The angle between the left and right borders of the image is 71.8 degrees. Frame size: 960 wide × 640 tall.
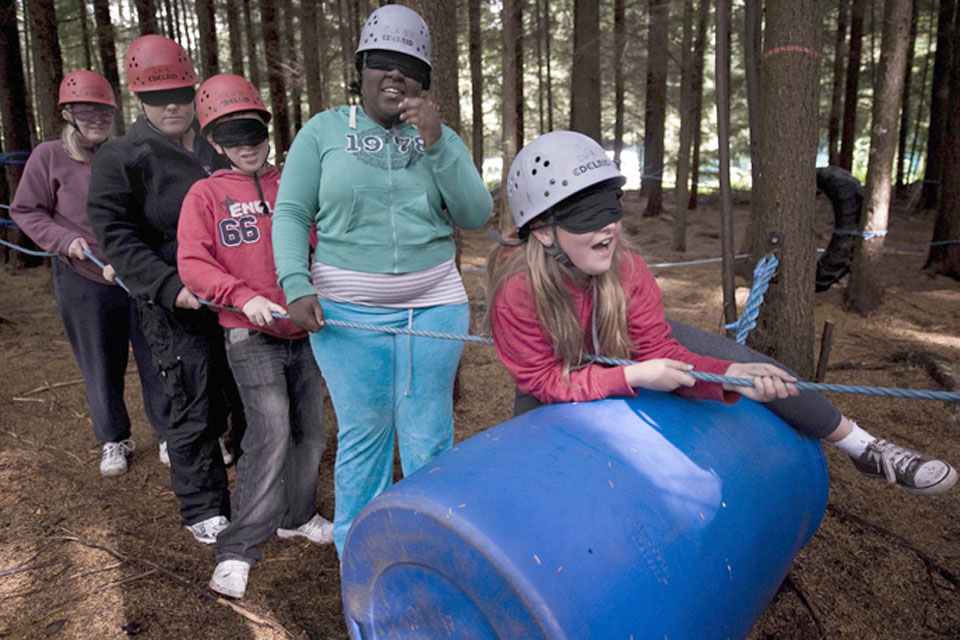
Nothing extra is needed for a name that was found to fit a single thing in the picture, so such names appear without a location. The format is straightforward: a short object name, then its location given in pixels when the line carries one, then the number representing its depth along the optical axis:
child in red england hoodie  2.56
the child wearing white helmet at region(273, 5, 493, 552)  2.24
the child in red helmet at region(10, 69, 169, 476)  3.49
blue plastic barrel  1.42
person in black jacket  2.74
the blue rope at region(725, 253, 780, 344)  2.90
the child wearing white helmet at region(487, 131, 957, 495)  1.97
